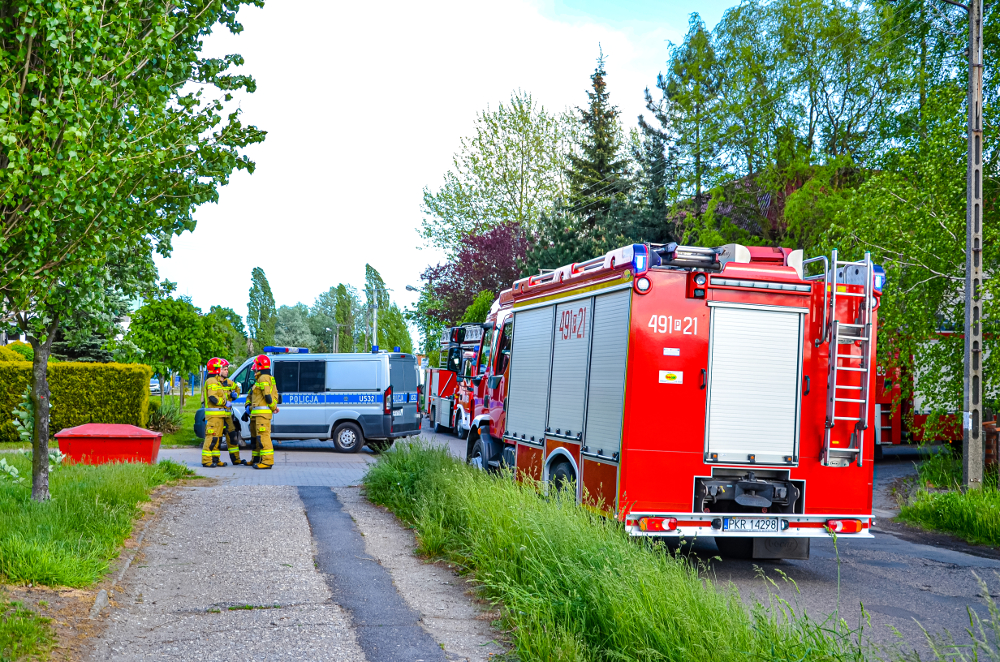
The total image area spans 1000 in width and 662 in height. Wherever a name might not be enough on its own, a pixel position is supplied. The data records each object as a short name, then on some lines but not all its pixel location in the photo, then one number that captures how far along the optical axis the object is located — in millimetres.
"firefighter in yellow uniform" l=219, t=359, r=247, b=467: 16766
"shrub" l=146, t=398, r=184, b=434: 21688
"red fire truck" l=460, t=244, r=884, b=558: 7641
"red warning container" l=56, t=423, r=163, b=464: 13227
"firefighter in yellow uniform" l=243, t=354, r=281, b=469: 15531
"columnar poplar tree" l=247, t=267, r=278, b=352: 89688
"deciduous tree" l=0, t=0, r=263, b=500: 5098
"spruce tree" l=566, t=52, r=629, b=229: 38969
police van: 20016
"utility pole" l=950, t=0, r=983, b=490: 11859
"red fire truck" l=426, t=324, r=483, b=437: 22828
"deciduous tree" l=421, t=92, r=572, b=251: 40000
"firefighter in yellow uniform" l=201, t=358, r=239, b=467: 16312
